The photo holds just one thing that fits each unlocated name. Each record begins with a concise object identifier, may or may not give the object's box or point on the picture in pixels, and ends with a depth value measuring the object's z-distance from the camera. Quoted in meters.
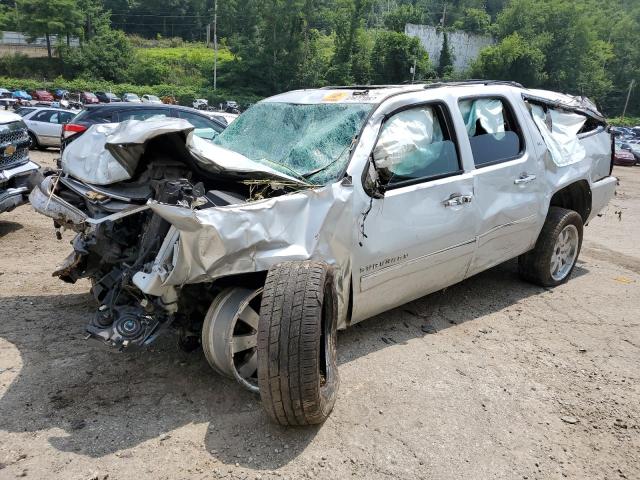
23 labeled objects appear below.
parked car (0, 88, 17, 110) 32.27
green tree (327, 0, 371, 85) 82.00
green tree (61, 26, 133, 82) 72.00
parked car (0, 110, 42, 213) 6.16
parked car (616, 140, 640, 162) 27.89
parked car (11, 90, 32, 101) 44.30
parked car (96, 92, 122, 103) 48.38
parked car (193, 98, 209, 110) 49.00
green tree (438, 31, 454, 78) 91.06
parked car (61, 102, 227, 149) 11.24
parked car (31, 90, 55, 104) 49.35
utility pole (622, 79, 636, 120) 80.69
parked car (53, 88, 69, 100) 51.22
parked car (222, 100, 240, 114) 46.96
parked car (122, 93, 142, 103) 47.46
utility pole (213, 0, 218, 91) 73.87
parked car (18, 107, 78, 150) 16.80
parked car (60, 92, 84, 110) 49.89
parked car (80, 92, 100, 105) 47.27
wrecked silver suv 2.85
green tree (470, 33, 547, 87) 80.19
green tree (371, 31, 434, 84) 75.38
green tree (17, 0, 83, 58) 72.12
